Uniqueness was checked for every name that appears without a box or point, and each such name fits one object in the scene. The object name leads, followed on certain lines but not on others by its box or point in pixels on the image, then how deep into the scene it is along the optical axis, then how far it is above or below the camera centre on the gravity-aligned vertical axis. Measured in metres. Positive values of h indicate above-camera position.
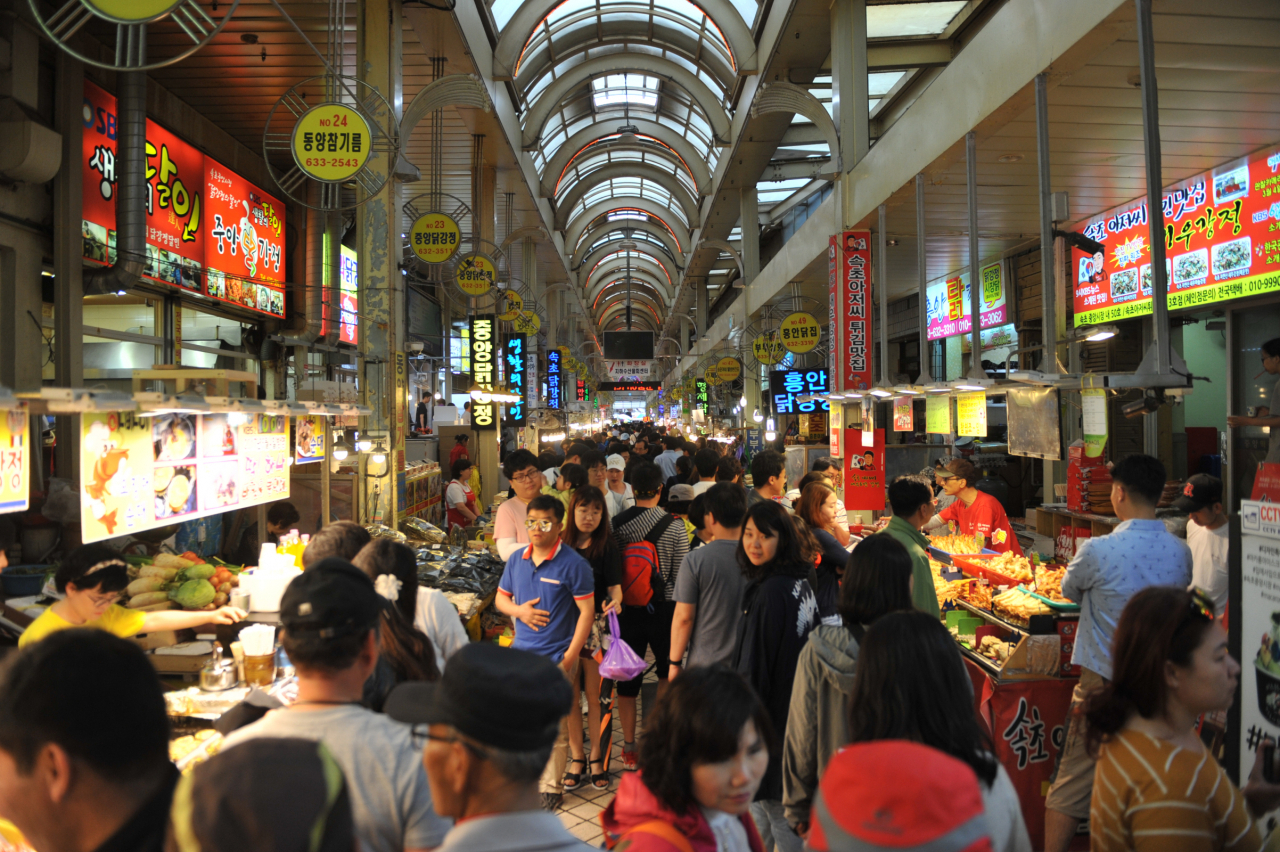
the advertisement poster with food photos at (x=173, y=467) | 3.31 -0.15
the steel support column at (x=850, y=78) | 8.60 +4.03
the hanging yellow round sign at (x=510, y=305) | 13.60 +2.41
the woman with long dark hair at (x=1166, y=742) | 1.78 -0.80
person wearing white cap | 6.82 -0.51
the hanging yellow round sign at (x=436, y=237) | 8.94 +2.32
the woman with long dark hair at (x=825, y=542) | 4.03 -0.66
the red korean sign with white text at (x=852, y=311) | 8.73 +1.34
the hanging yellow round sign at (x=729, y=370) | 18.45 +1.47
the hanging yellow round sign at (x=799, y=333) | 11.77 +1.48
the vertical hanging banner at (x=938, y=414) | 6.63 +0.11
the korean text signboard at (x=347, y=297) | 11.44 +2.11
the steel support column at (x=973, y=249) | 5.71 +1.33
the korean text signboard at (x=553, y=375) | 19.92 +1.51
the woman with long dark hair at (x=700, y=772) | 1.62 -0.74
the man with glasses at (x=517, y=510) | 5.27 -0.54
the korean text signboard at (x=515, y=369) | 14.32 +1.20
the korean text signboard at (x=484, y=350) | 11.97 +1.31
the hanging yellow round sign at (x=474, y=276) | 10.72 +2.23
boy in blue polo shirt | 3.97 -0.88
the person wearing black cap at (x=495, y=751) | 1.26 -0.55
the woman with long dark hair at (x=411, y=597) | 2.76 -0.62
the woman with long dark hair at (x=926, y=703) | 1.75 -0.67
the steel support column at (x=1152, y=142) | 3.66 +1.36
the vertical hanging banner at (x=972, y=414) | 6.18 +0.09
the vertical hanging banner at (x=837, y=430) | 8.68 -0.03
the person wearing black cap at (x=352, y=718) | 1.62 -0.63
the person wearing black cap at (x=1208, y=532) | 4.32 -0.64
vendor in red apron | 8.93 -0.78
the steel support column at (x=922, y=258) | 6.60 +1.48
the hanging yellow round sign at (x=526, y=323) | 14.66 +2.13
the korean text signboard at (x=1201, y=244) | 6.00 +1.61
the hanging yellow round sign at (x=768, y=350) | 14.67 +1.54
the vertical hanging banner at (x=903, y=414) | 7.30 +0.12
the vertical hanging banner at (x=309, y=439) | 5.21 -0.02
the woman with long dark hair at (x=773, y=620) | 3.03 -0.80
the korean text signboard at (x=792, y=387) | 13.73 +0.76
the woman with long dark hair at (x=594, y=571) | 4.37 -0.82
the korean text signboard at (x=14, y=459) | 2.80 -0.07
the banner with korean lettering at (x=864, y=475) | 7.70 -0.49
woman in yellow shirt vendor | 2.97 -0.59
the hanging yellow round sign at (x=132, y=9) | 2.84 +1.63
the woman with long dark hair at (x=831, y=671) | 2.46 -0.79
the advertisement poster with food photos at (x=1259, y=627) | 2.39 -0.67
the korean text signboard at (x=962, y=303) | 10.93 +1.90
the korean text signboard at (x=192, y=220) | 6.61 +2.37
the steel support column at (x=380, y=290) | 7.11 +1.36
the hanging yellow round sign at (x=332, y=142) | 5.29 +2.05
